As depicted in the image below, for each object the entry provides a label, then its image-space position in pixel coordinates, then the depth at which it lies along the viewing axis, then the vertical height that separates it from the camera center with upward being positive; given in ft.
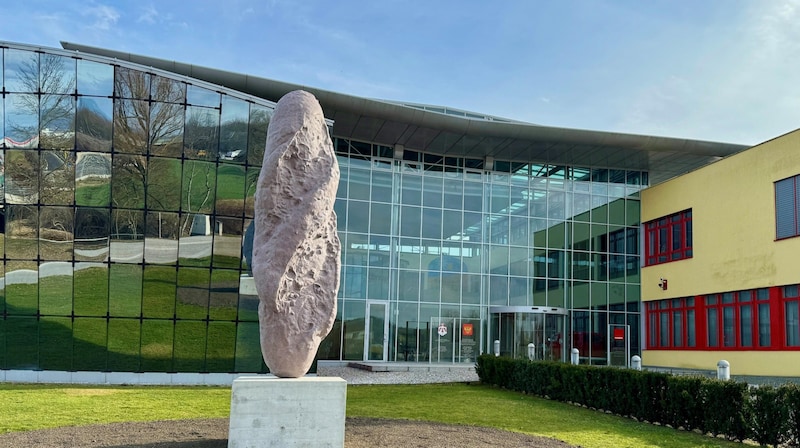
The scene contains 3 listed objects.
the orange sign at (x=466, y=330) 92.43 -3.24
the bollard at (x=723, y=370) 39.83 -3.48
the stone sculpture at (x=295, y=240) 25.90 +2.50
